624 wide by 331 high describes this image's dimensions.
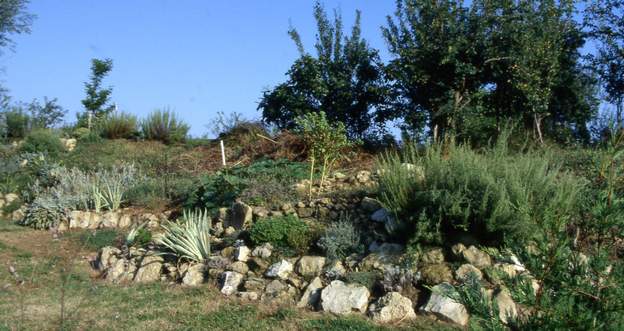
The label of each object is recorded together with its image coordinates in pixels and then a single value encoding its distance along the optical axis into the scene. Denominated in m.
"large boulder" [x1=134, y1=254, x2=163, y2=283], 7.90
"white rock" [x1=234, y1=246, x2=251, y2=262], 7.59
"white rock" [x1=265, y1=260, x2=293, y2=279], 7.09
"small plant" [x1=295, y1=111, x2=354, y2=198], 9.48
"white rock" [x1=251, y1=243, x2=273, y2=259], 7.54
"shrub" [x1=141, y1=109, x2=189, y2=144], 17.38
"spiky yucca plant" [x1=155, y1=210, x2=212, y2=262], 7.98
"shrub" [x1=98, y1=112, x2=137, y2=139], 17.44
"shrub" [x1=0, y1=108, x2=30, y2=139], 18.67
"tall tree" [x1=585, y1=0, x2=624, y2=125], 13.94
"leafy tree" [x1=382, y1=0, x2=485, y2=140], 12.41
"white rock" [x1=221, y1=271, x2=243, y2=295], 7.02
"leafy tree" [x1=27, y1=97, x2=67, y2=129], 19.30
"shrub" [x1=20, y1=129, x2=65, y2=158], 16.01
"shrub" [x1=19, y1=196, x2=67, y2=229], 10.92
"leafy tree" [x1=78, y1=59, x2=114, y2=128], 19.85
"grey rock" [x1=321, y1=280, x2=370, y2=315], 6.34
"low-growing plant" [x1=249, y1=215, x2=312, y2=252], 7.58
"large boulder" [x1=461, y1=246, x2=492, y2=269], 6.65
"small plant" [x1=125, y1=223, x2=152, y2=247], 9.02
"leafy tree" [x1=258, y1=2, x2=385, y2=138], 13.55
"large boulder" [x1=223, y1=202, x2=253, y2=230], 8.72
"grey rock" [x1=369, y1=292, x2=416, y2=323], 6.07
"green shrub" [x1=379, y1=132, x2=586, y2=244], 6.57
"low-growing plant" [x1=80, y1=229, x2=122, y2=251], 9.42
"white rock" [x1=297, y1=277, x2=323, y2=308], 6.59
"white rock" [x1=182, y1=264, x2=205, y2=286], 7.52
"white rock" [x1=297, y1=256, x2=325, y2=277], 7.07
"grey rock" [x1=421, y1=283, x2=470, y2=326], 5.95
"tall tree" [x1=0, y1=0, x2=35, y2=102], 19.22
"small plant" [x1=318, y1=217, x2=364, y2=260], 7.20
